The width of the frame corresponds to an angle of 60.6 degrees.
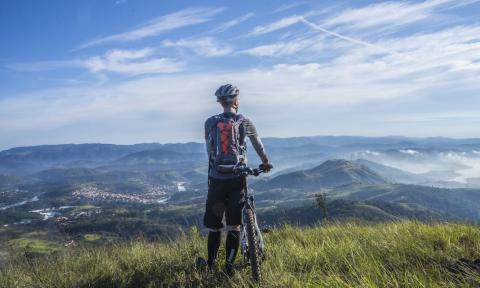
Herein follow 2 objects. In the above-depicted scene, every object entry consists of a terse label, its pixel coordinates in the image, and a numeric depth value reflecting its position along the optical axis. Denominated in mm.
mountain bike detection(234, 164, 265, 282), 6147
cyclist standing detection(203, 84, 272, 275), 6676
